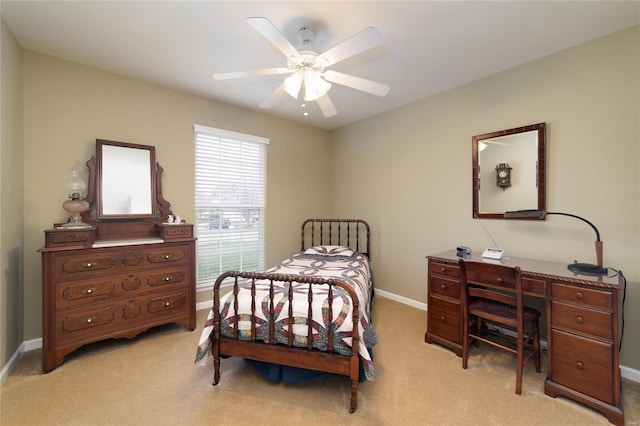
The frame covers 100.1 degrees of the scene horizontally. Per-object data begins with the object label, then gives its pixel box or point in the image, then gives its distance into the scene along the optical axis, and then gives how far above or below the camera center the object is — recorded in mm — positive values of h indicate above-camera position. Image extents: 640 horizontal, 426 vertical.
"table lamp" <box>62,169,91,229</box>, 2352 +85
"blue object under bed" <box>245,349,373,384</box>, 1952 -1195
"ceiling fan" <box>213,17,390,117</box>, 1603 +1023
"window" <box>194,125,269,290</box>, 3398 +133
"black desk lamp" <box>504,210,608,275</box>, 1924 -404
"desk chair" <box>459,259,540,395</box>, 1918 -770
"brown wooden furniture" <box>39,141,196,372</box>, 2160 -600
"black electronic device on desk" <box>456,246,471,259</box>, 2588 -401
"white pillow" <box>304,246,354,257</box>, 3490 -519
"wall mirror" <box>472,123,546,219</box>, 2469 +408
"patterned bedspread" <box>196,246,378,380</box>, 1791 -756
